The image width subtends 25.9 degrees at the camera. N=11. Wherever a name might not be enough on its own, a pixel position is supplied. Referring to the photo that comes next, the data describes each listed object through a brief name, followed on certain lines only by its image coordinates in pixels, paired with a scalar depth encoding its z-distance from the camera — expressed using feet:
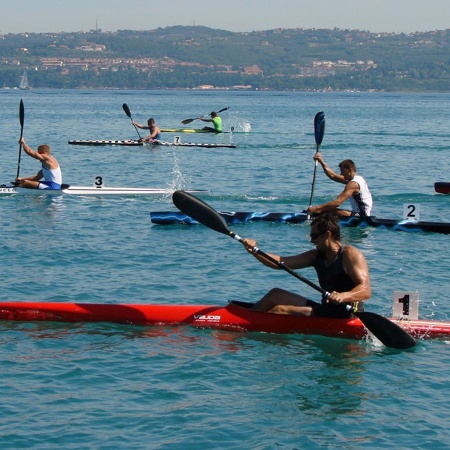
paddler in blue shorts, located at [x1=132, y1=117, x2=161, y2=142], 129.18
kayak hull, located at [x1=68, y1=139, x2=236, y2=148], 128.16
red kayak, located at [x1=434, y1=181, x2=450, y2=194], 84.73
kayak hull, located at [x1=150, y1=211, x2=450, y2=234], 64.18
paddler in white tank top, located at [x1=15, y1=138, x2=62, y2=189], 76.95
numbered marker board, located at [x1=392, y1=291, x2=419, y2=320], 38.68
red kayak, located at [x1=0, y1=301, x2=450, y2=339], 38.32
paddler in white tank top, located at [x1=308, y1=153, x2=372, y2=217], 61.67
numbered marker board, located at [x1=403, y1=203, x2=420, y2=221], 65.16
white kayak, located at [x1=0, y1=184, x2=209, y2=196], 78.65
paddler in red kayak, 36.35
